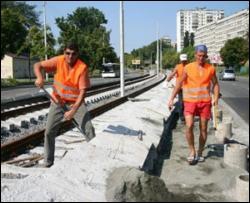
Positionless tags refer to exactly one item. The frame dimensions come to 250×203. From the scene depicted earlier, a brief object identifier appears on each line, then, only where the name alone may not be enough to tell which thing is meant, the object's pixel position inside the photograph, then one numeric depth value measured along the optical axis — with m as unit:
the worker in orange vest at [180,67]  6.39
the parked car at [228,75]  30.55
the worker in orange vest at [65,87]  3.58
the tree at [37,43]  25.62
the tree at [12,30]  24.21
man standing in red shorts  4.18
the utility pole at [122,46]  11.30
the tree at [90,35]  40.93
